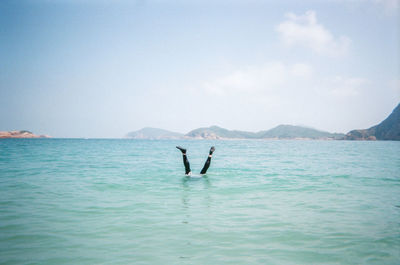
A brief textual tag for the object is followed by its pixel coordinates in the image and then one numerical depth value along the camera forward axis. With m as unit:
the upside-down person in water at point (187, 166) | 14.19
